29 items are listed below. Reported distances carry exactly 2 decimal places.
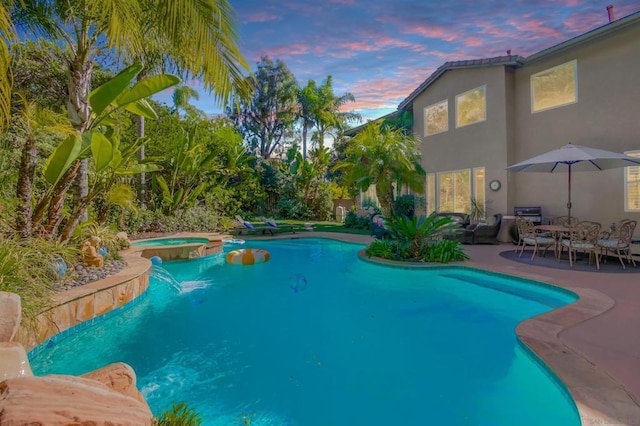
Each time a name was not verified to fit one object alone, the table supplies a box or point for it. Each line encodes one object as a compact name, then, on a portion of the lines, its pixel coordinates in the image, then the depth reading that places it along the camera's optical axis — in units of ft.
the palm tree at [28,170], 21.22
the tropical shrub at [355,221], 62.72
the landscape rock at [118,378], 8.76
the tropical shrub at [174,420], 8.25
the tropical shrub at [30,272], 15.29
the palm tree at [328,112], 102.22
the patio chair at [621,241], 27.65
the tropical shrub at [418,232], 34.53
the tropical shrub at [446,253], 33.30
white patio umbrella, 29.12
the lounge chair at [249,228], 56.54
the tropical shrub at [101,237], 26.76
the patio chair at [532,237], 32.35
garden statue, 24.27
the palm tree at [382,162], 46.24
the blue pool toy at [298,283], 29.37
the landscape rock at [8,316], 9.02
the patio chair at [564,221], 32.70
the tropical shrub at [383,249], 36.06
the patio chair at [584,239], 28.04
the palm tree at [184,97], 91.35
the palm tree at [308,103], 101.65
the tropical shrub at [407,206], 56.90
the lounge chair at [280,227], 56.70
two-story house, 34.65
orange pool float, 38.42
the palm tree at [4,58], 11.87
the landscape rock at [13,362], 7.48
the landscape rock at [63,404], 5.64
